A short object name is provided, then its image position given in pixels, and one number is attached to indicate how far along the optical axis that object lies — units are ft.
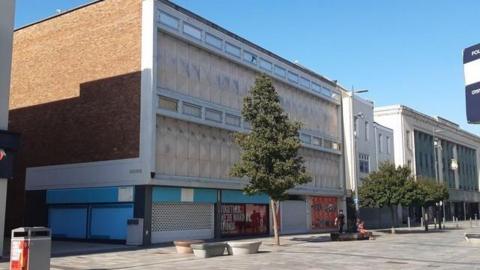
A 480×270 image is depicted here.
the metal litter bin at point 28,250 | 40.32
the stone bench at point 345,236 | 103.40
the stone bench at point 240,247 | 72.38
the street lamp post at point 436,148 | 229.13
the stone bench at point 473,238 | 96.58
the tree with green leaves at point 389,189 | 135.74
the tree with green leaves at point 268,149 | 89.04
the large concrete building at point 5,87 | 65.10
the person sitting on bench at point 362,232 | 107.55
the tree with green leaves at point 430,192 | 142.51
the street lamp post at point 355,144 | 153.69
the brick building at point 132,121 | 92.38
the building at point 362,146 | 160.66
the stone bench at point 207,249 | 68.08
